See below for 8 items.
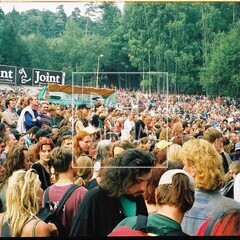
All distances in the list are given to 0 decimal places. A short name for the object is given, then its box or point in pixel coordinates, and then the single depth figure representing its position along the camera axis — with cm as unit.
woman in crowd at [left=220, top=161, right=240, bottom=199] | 418
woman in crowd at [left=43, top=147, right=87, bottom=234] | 375
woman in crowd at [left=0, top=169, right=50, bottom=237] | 317
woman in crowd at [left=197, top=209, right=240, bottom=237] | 279
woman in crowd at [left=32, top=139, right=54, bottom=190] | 436
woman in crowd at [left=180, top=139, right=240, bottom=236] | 345
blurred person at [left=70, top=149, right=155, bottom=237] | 331
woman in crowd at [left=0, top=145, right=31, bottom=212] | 405
